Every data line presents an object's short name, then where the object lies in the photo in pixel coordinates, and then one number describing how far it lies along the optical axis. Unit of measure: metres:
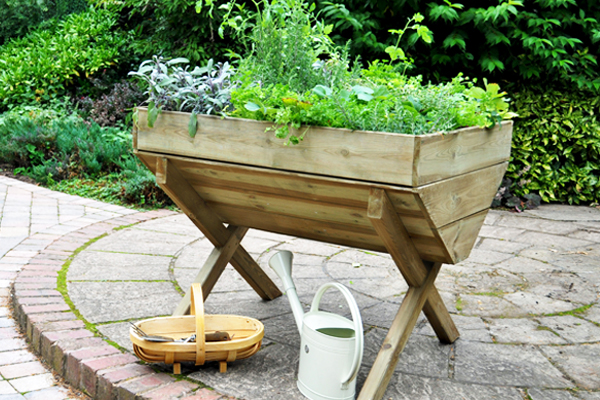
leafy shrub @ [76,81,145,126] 7.14
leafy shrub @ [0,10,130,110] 7.98
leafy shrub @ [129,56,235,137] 2.19
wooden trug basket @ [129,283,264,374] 2.12
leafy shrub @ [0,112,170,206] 5.54
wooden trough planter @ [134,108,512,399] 1.82
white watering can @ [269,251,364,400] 2.00
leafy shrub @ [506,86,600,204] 5.43
